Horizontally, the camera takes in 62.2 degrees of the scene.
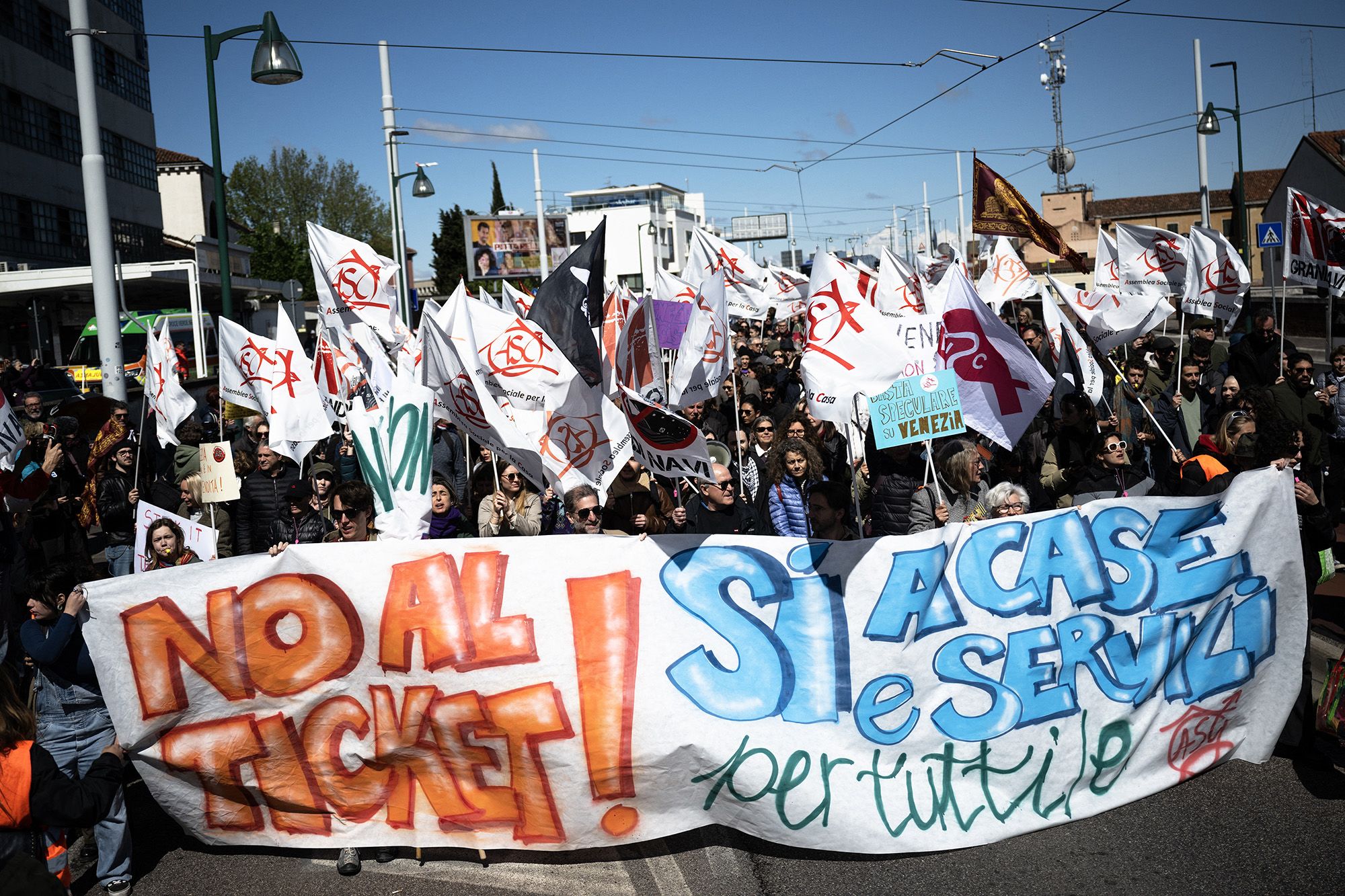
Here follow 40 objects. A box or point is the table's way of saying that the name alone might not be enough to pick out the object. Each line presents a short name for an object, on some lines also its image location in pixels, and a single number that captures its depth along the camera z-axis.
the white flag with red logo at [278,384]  8.42
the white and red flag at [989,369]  5.97
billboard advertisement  62.72
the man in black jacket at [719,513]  6.54
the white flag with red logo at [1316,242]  10.20
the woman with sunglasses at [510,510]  7.10
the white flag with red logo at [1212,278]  10.70
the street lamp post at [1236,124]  24.34
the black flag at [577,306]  5.50
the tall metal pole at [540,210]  41.27
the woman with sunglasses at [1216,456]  5.79
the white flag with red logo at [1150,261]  11.00
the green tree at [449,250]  79.38
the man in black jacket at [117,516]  7.64
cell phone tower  34.56
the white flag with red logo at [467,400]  5.59
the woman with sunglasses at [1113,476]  6.62
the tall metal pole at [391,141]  24.17
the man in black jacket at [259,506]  7.95
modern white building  84.62
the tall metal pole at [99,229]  11.06
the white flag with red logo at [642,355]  7.71
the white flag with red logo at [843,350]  6.40
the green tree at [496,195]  85.81
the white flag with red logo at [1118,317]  9.04
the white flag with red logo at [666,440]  5.34
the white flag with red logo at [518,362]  5.82
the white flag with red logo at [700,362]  7.36
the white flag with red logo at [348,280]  10.23
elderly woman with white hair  5.56
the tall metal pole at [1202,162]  25.70
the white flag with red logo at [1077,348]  7.83
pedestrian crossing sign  13.81
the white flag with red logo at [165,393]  9.69
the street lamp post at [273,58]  11.06
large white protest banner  4.39
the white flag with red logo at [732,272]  14.70
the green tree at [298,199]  70.88
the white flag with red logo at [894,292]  8.50
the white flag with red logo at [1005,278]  13.24
